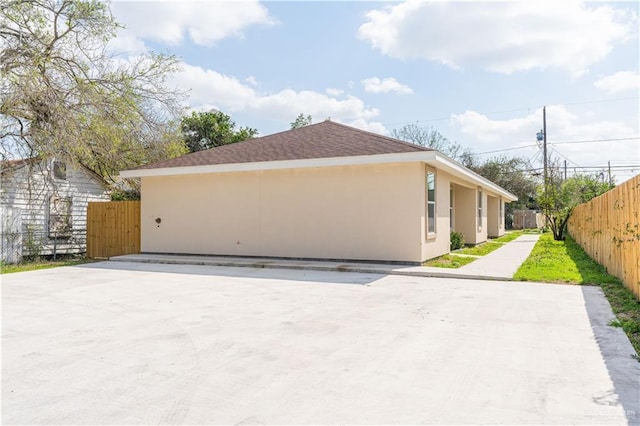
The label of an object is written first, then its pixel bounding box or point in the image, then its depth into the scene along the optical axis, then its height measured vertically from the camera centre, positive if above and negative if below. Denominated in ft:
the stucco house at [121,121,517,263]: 34.42 +2.24
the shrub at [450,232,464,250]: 48.55 -2.28
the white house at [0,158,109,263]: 42.14 +1.99
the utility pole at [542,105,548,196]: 96.03 +21.91
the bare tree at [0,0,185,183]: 38.37 +14.08
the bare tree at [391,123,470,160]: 128.67 +26.57
